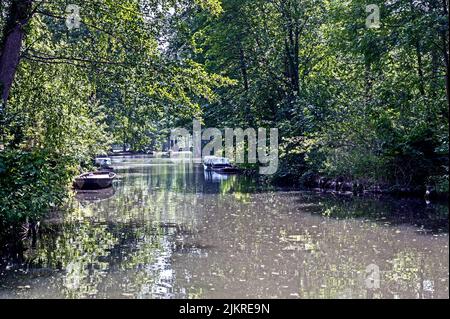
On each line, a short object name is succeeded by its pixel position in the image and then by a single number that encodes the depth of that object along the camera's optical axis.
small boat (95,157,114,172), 41.57
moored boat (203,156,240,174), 38.06
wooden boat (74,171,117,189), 24.20
